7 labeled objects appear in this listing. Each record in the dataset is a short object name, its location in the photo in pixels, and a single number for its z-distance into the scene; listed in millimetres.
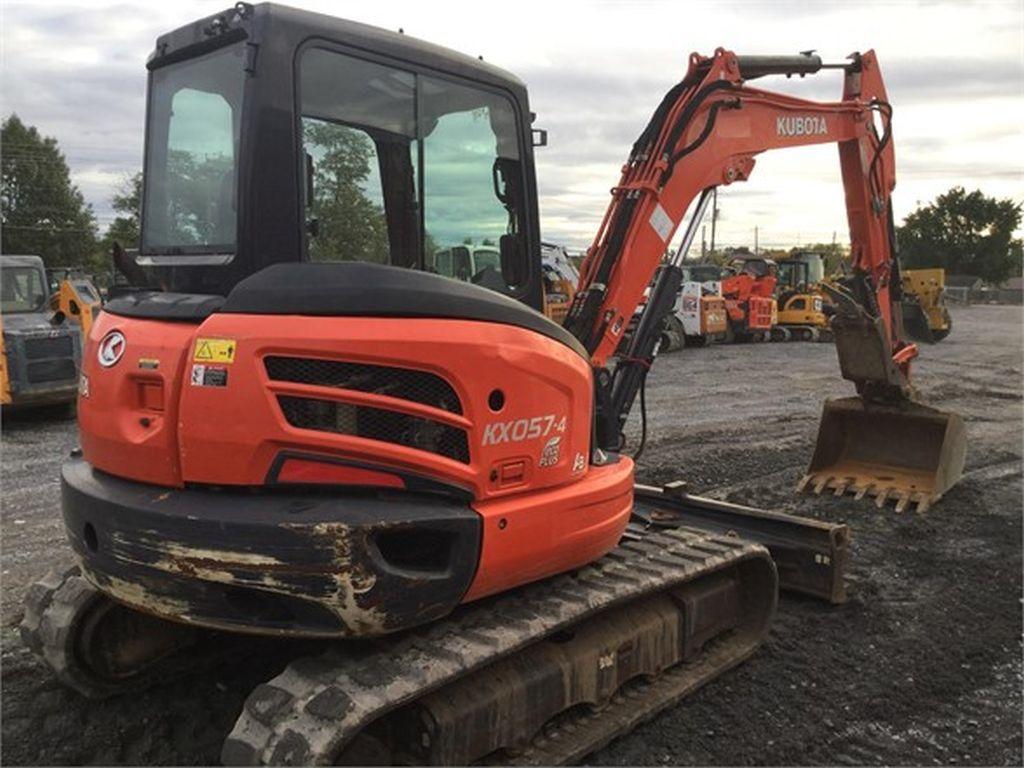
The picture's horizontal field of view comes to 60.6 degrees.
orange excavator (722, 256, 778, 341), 21406
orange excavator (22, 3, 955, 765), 2680
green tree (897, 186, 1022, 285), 56938
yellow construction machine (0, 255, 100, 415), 10500
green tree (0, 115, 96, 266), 42250
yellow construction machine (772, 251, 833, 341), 22578
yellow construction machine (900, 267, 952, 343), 18375
